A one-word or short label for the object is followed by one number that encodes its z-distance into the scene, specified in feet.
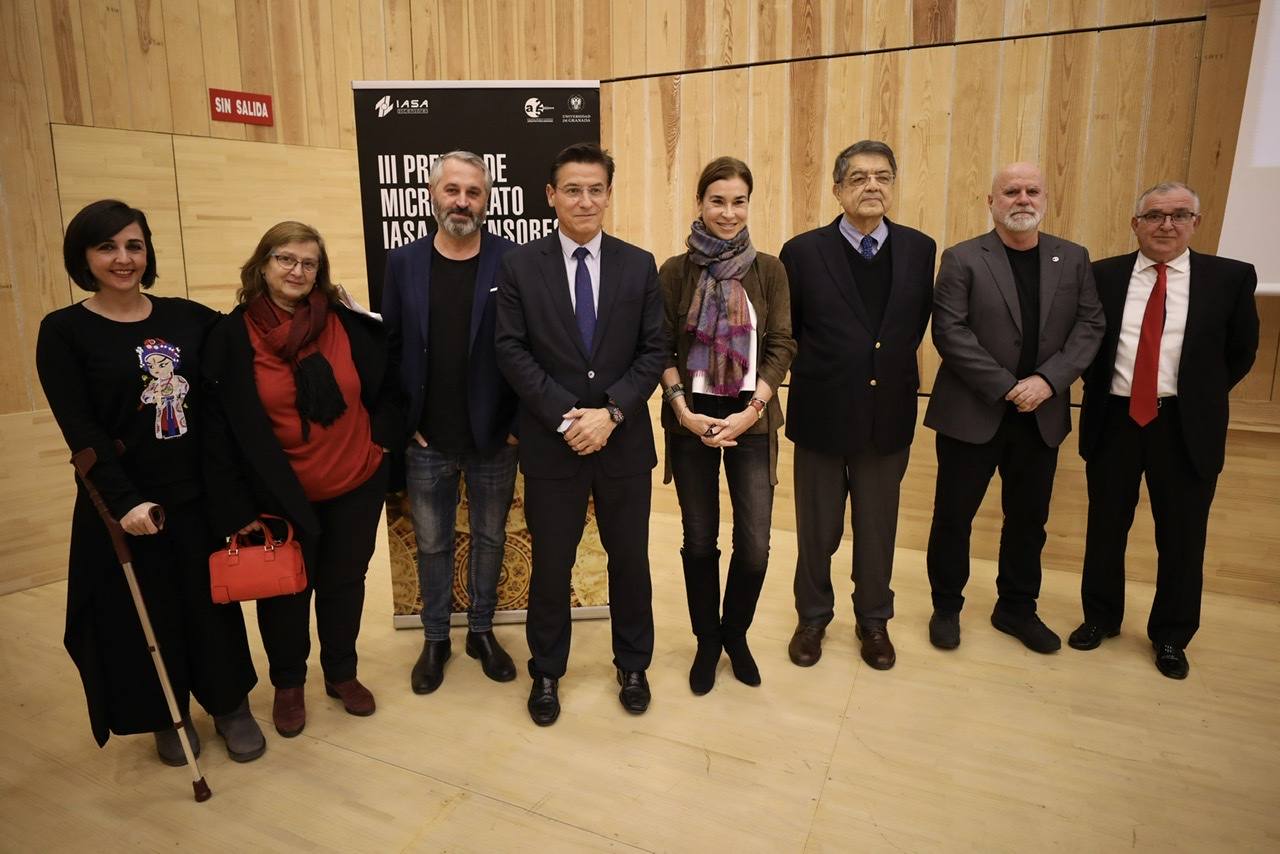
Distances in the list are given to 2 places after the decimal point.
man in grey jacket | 9.79
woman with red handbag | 7.95
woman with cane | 7.37
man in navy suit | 8.32
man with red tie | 9.61
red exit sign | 14.42
